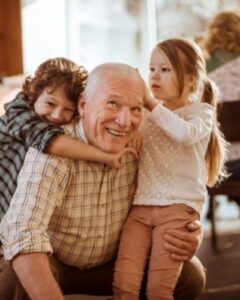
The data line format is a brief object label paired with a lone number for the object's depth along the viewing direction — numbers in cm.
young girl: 192
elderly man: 174
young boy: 182
